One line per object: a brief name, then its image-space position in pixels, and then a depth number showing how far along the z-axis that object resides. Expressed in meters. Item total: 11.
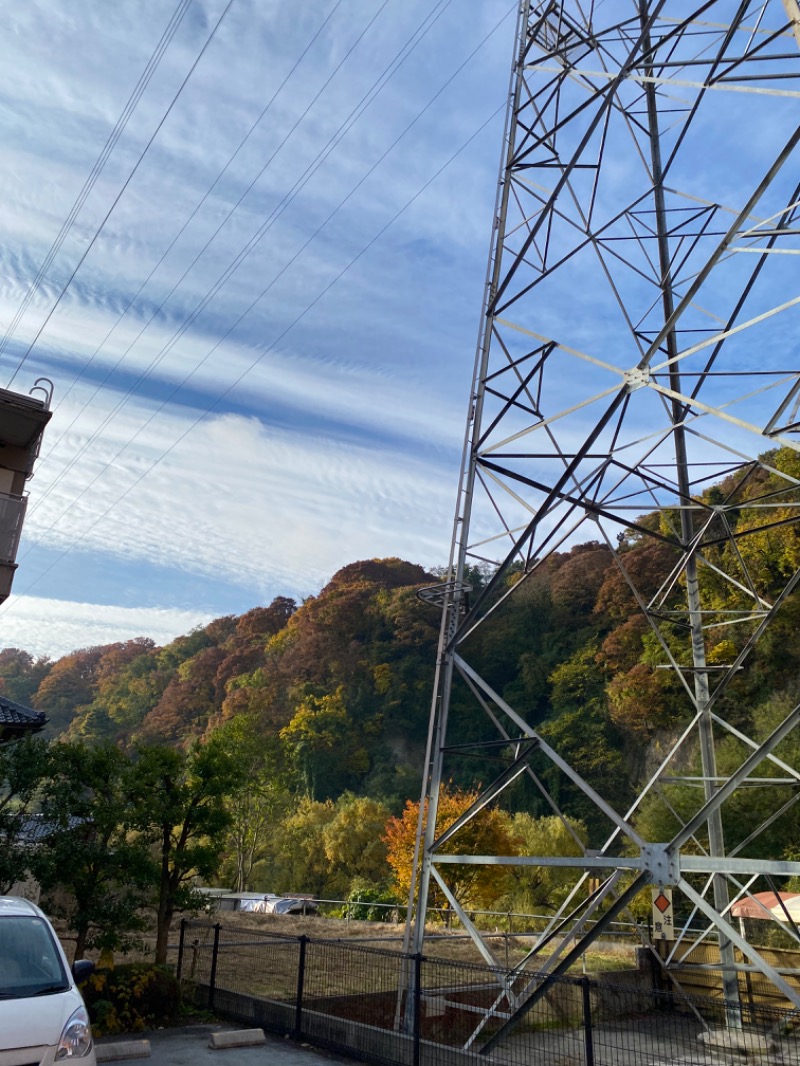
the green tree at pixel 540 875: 26.98
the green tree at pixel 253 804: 35.91
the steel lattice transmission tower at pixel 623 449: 6.79
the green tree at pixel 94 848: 9.80
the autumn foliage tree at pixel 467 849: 20.00
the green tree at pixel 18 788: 10.02
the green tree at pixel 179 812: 10.69
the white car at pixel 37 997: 4.91
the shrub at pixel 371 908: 24.27
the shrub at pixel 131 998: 8.94
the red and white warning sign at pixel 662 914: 8.42
